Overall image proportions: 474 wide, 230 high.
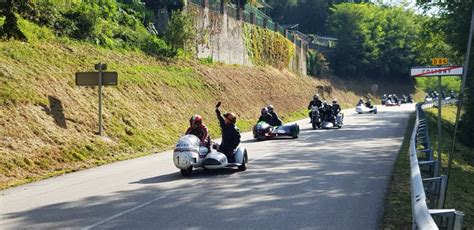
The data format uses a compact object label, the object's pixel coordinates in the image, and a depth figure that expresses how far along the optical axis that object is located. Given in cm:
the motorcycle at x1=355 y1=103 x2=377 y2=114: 4828
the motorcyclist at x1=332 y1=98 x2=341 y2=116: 3044
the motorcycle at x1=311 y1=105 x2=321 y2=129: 2895
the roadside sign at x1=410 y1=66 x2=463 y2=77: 1059
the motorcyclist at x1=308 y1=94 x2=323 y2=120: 2892
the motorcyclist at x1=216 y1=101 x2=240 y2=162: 1341
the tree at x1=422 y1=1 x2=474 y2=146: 2627
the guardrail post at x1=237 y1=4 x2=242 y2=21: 4859
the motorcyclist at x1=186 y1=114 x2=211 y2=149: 1337
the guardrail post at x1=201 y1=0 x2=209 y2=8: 4100
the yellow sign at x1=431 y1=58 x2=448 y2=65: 1088
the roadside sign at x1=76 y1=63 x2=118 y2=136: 1833
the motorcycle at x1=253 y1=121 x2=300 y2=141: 2294
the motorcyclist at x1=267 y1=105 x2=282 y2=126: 2431
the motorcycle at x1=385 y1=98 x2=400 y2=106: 6862
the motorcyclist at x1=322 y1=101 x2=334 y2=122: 2969
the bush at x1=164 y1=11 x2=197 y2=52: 3384
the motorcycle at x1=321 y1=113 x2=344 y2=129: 2923
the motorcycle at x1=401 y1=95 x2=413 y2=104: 8301
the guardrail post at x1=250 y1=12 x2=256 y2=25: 5194
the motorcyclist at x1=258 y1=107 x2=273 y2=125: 2397
